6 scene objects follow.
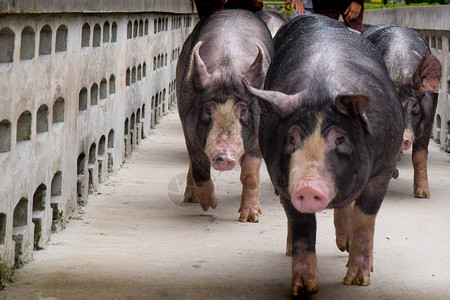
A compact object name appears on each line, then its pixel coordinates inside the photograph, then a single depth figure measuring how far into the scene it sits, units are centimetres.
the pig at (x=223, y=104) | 933
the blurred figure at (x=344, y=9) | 1408
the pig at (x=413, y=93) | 1148
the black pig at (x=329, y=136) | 641
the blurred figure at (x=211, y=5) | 1328
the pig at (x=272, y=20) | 1418
